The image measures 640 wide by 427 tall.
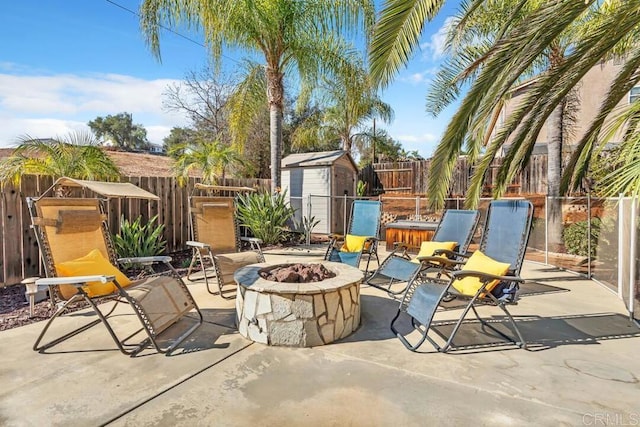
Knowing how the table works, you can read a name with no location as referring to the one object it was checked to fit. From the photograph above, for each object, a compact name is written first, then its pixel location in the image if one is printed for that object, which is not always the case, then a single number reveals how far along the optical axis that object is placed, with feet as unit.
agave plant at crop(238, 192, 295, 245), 27.61
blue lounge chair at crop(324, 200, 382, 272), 16.89
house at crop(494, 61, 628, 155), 45.91
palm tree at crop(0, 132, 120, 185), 17.19
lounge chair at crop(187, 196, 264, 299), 15.44
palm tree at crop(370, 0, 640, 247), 10.82
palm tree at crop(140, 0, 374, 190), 24.86
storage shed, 35.09
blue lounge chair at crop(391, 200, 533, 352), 9.71
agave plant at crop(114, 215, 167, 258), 18.98
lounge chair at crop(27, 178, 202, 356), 9.36
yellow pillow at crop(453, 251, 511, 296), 11.01
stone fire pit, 9.82
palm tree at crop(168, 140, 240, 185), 31.17
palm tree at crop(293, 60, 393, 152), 57.98
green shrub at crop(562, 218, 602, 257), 21.70
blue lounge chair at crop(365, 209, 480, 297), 14.32
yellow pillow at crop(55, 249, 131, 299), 10.27
